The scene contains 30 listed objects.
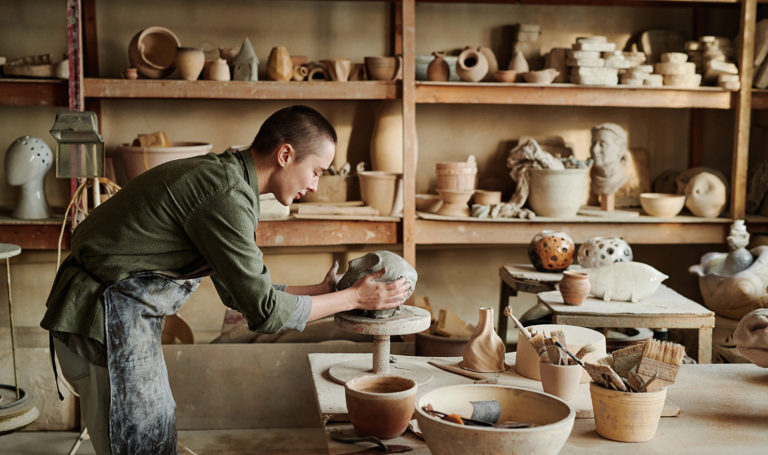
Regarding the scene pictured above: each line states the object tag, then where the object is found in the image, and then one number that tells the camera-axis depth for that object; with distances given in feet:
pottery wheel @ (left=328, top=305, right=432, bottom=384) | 7.88
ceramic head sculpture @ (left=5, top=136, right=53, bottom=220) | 14.29
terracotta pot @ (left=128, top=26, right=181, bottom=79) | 14.34
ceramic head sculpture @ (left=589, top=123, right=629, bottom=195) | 15.56
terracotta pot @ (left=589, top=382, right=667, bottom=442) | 6.31
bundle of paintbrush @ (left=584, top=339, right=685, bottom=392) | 6.44
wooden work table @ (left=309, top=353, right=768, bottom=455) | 6.31
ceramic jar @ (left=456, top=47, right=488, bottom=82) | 14.70
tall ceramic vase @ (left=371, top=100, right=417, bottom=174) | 15.53
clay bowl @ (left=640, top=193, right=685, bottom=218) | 15.17
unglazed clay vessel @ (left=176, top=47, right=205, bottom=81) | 14.03
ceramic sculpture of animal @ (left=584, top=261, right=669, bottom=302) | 12.04
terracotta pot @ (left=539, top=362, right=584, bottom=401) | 7.04
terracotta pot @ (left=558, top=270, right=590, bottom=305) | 11.46
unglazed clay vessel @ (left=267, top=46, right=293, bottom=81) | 14.44
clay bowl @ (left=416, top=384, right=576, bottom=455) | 5.35
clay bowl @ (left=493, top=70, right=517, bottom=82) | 14.74
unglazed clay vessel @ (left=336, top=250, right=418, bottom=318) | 8.02
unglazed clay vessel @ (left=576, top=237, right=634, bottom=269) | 13.14
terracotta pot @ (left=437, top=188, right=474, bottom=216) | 15.01
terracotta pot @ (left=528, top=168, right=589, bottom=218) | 14.87
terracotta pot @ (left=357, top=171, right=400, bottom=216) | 14.80
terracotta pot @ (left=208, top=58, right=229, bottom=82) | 14.19
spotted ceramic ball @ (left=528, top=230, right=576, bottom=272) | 13.56
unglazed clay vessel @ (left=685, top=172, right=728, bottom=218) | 15.21
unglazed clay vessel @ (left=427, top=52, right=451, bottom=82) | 14.74
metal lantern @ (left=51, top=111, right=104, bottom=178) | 12.78
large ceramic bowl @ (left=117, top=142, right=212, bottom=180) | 13.99
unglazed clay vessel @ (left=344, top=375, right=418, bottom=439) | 6.36
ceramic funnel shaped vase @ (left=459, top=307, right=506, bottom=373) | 8.04
